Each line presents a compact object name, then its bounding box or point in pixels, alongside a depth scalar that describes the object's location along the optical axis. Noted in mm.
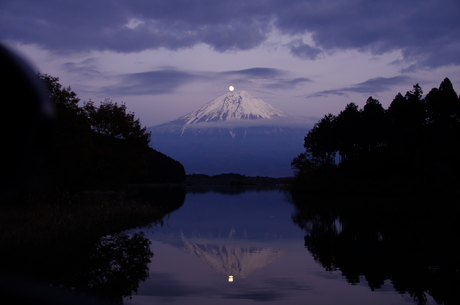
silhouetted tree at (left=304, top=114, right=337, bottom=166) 57156
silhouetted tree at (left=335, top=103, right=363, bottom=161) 51719
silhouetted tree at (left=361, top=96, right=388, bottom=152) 48031
